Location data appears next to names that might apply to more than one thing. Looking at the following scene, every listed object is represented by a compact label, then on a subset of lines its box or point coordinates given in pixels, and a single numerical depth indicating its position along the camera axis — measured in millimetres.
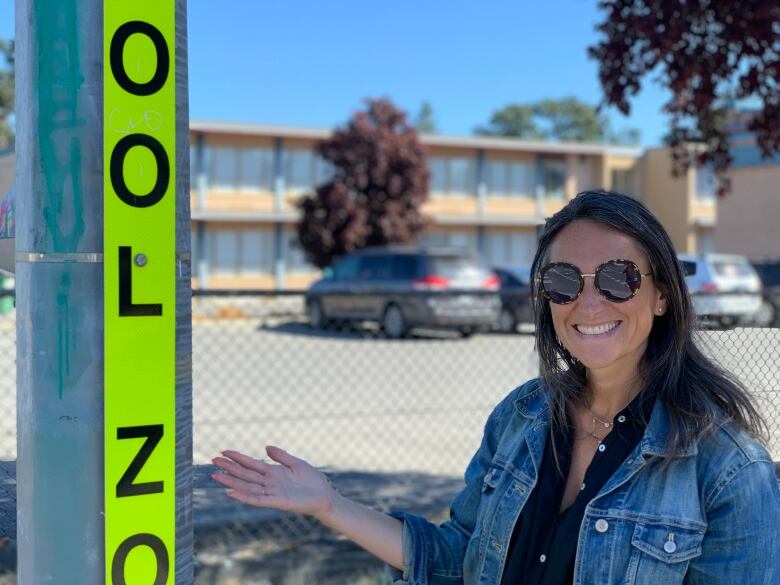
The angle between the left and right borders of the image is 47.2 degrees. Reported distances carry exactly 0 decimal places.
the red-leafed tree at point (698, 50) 4193
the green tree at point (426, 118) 88625
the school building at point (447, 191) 31297
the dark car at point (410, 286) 15328
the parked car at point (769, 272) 19359
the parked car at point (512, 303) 16797
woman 1733
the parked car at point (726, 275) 16359
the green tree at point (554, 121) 78438
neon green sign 1509
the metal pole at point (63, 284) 1495
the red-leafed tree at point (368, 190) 25922
